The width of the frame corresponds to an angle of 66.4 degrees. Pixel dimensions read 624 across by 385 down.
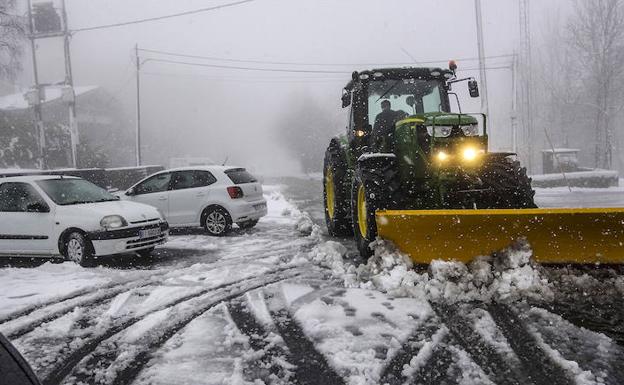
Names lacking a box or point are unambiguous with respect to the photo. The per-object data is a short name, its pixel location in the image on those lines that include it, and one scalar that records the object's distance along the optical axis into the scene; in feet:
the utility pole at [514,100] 72.86
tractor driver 22.66
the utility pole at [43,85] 75.61
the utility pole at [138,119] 95.86
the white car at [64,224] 22.97
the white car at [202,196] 32.04
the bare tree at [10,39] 65.36
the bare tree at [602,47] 93.09
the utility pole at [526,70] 95.80
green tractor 19.17
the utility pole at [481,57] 56.24
